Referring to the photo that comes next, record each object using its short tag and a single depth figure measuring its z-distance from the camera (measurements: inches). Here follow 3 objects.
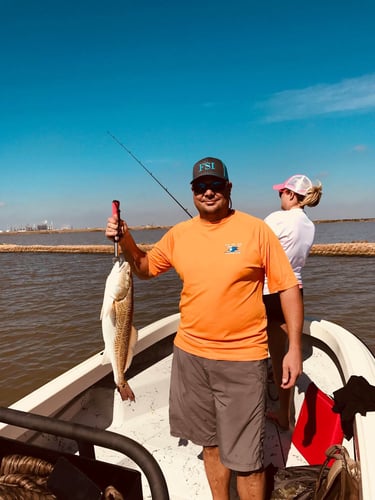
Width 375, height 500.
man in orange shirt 85.0
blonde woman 113.3
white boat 104.9
